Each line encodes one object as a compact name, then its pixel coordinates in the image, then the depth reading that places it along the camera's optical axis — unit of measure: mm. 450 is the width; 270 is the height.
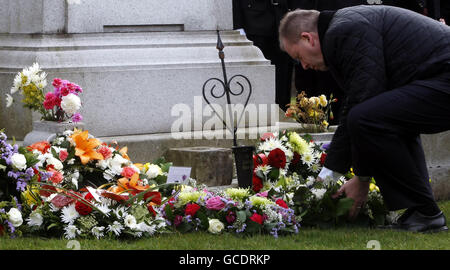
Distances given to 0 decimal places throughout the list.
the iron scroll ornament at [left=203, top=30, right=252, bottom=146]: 7055
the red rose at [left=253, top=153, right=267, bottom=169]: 5938
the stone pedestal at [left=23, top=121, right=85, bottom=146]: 6094
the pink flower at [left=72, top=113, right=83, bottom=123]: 6160
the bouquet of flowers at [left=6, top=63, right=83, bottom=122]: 6012
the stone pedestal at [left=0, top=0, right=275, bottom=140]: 7000
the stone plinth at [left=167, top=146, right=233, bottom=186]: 6633
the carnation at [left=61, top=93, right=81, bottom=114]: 5969
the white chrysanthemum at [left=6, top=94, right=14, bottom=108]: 6450
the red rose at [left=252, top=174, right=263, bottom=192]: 5883
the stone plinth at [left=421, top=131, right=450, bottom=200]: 6996
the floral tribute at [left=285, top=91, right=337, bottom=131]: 7156
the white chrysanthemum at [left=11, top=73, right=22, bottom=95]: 6266
